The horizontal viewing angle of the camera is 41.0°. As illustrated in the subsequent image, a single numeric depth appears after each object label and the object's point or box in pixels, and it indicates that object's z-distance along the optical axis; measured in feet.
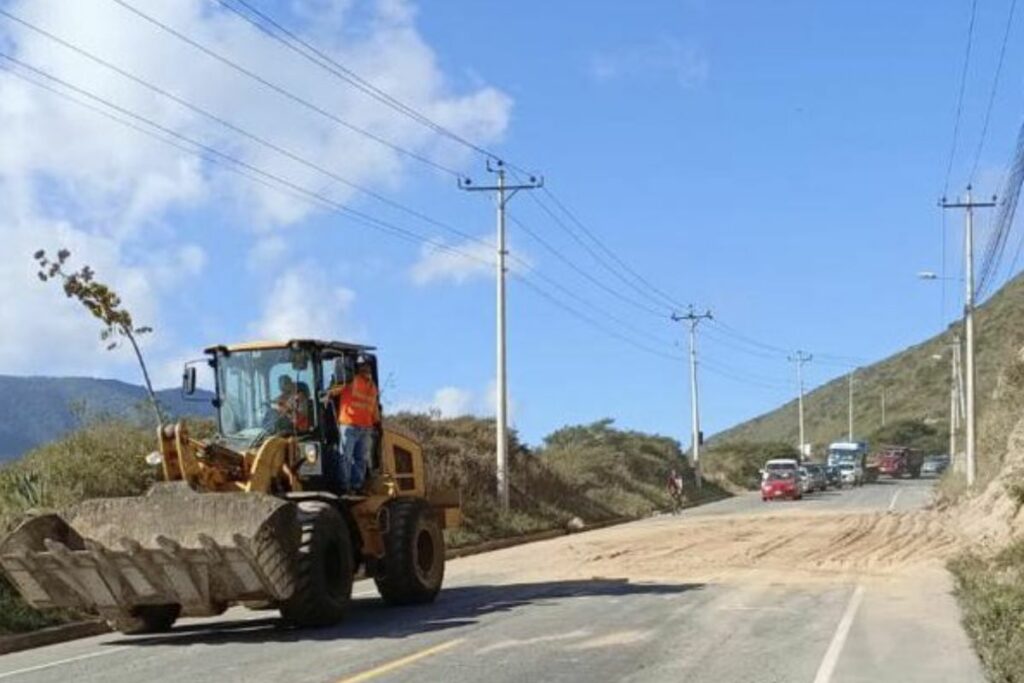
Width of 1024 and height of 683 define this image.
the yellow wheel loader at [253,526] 48.57
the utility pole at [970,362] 150.87
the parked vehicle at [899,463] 332.39
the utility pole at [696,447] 254.68
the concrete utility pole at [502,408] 131.54
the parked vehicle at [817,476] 254.98
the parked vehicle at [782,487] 224.33
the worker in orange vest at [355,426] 58.13
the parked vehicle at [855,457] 299.27
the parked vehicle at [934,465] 326.44
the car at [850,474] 291.99
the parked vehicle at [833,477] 277.64
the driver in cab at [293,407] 56.90
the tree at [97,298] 63.31
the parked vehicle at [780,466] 228.02
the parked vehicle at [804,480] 229.66
